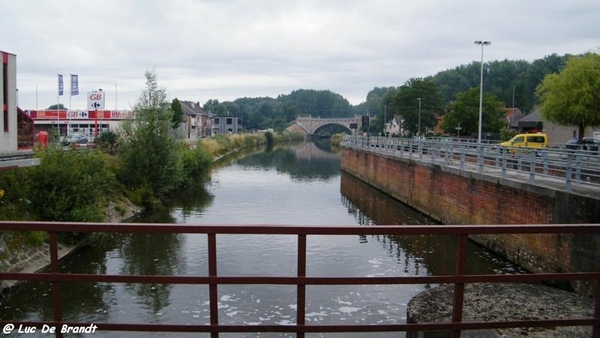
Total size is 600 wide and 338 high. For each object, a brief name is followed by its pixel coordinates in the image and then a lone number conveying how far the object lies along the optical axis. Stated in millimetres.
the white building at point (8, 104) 26562
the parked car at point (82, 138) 43844
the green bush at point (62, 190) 16656
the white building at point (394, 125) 107062
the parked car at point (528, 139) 30544
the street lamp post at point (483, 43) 38625
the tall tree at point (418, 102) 77812
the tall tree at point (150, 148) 26984
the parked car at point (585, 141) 27898
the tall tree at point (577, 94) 28281
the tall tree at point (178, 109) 68250
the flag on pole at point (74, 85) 39625
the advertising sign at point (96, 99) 36750
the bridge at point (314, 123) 146875
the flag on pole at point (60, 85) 40331
